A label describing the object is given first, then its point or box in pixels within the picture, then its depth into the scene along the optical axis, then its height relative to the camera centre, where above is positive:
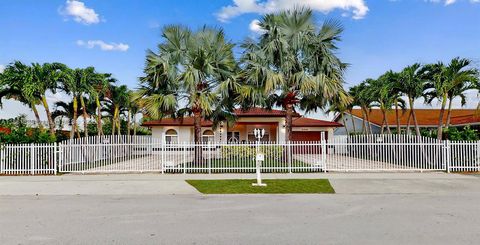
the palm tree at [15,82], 19.39 +2.93
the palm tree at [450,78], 17.73 +2.56
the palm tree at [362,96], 26.49 +2.68
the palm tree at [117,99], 28.36 +2.96
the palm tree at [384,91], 20.76 +2.46
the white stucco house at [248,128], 28.97 +0.60
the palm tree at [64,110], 25.34 +1.95
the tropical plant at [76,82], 20.62 +3.19
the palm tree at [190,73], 16.94 +2.89
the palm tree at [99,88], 22.62 +3.21
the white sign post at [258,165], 12.09 -0.96
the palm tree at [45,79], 19.31 +3.12
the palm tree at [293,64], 17.17 +3.35
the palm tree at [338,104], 18.28 +1.50
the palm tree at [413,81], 19.91 +2.74
